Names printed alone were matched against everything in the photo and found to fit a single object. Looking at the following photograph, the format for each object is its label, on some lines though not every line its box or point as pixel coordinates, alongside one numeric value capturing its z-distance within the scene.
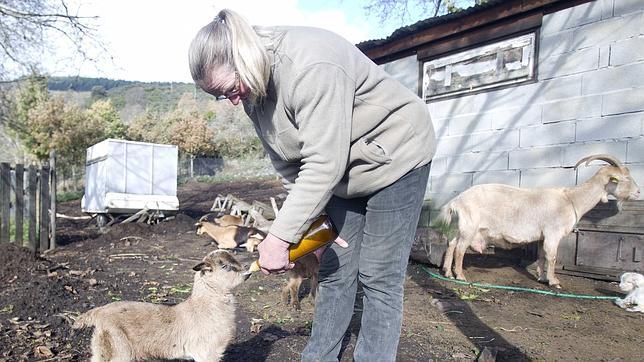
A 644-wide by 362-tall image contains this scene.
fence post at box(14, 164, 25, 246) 7.53
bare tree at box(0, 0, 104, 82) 11.50
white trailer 10.61
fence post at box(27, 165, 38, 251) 7.67
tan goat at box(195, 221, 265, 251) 8.91
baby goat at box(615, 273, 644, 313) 4.71
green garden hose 5.12
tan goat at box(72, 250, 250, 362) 2.67
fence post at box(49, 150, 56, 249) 8.04
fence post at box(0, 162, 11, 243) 7.36
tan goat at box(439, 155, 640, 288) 5.60
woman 1.69
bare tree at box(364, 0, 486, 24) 15.55
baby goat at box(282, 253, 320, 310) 4.66
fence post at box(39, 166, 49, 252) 7.96
